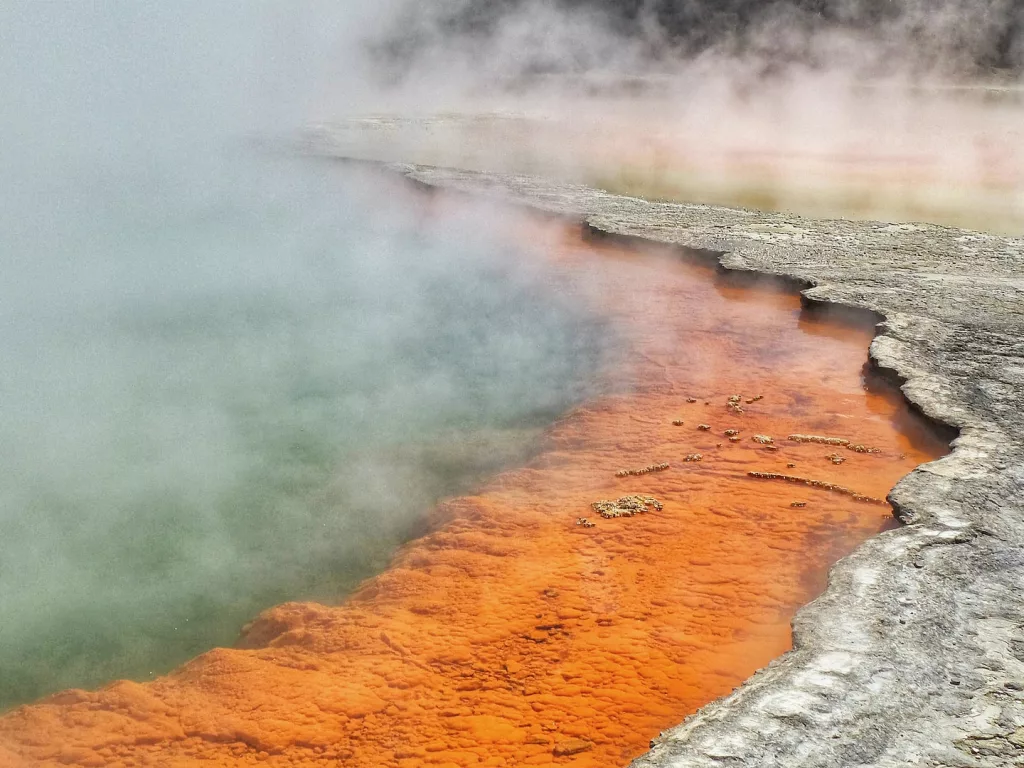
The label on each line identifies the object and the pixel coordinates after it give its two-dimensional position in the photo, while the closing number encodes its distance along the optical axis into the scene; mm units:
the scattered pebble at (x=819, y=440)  3838
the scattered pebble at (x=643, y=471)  3684
